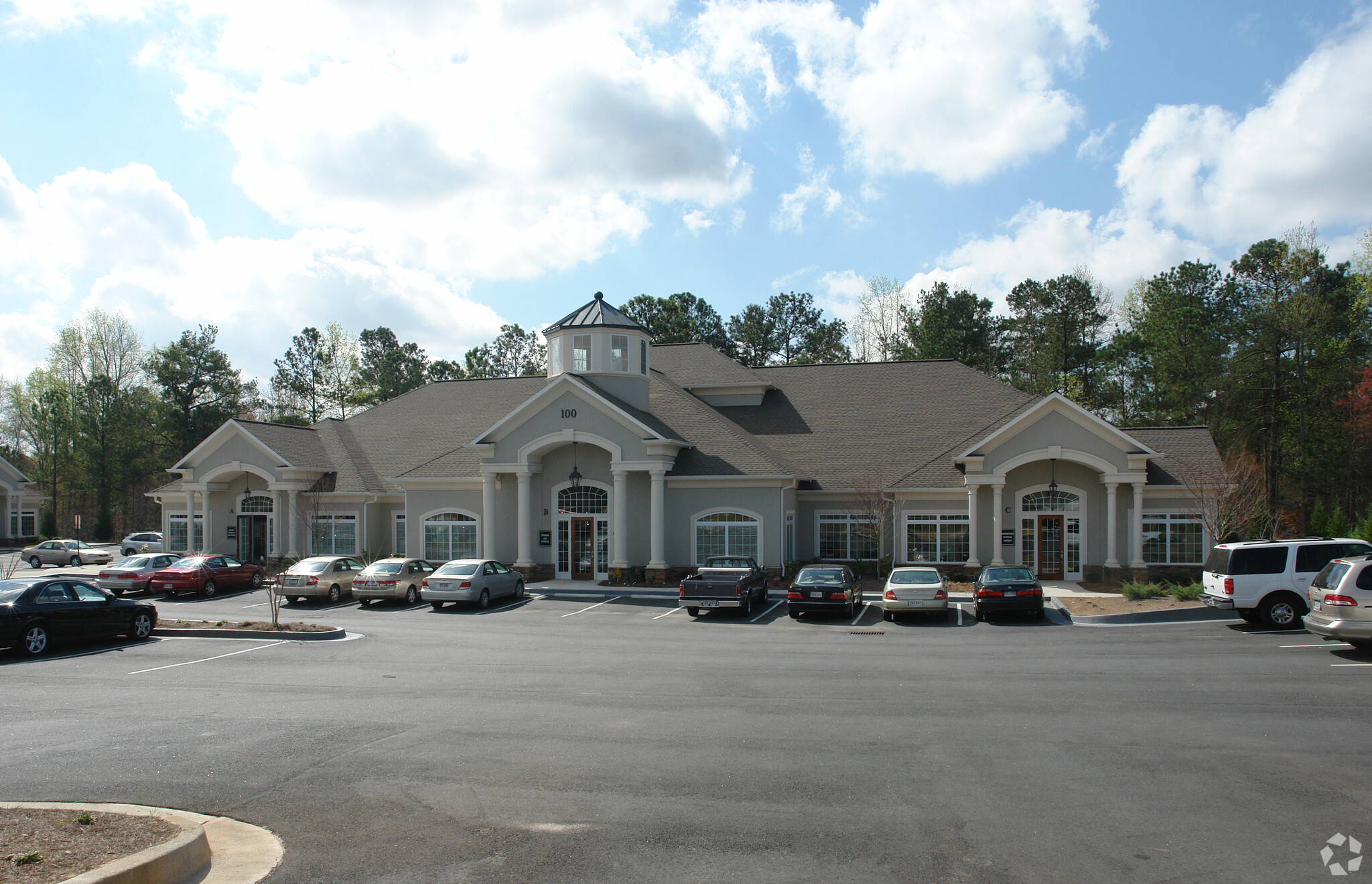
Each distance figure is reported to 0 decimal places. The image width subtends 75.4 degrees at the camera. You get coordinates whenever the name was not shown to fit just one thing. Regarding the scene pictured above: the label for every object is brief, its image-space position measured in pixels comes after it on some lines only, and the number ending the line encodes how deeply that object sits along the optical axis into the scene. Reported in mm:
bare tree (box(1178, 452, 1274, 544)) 26750
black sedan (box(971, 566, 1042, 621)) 22141
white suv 19344
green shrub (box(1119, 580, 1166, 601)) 24578
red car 28844
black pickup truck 23109
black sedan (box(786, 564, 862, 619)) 22609
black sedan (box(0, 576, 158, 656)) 16953
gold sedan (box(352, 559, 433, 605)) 26453
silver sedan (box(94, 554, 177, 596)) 28562
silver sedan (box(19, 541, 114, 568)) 46938
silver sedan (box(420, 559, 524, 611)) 25328
